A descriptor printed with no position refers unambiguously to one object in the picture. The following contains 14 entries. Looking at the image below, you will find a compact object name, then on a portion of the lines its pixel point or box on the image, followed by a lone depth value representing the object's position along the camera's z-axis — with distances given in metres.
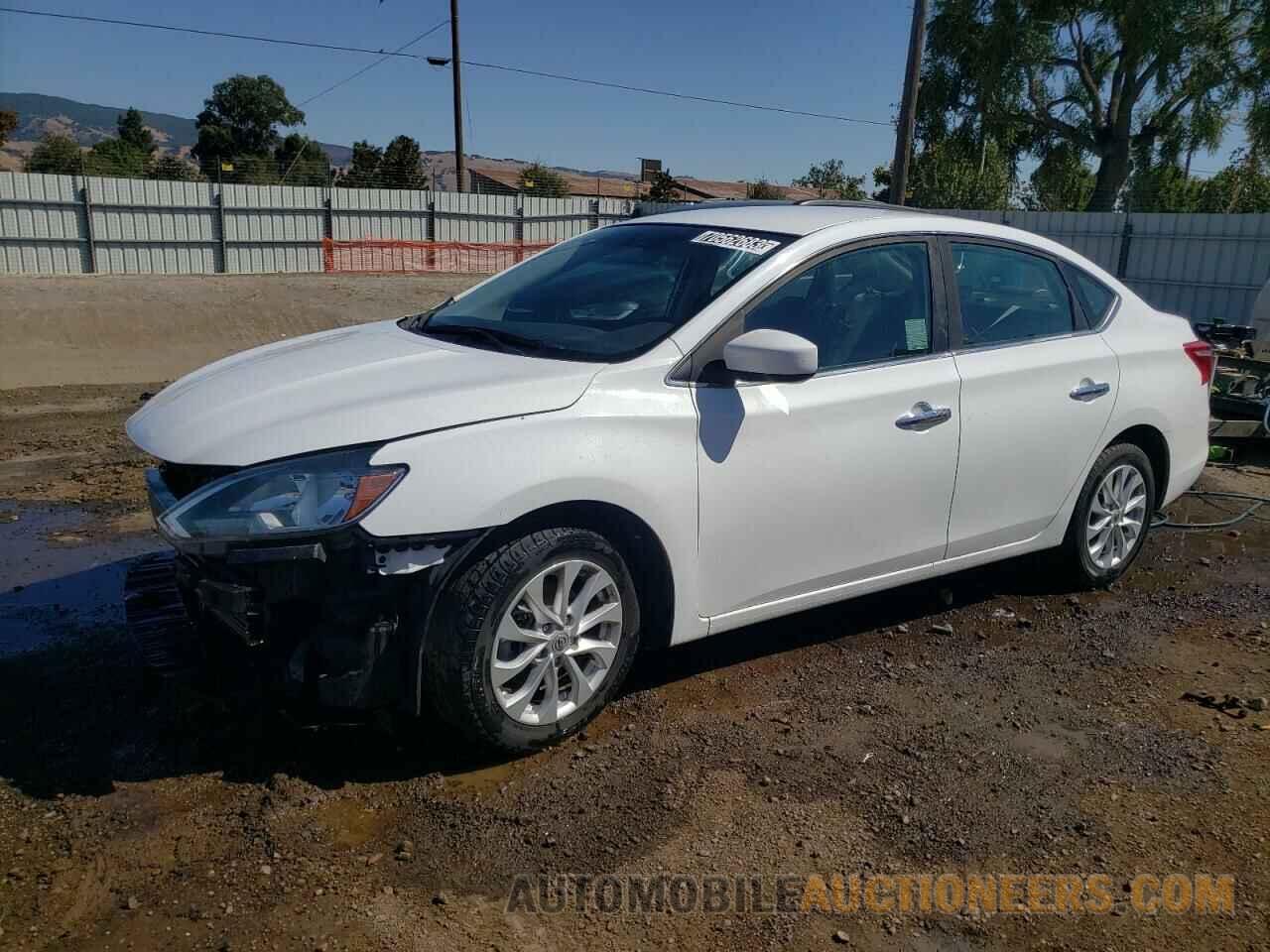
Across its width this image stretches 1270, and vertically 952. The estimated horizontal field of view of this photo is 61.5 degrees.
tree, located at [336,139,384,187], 50.87
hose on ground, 6.55
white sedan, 3.06
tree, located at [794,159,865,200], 46.23
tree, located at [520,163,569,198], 39.19
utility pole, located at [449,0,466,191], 33.09
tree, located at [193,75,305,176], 57.47
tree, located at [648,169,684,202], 42.41
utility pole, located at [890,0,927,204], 18.47
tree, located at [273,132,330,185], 55.19
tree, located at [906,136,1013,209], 33.41
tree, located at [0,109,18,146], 40.94
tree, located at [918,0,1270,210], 30.84
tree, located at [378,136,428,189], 50.93
